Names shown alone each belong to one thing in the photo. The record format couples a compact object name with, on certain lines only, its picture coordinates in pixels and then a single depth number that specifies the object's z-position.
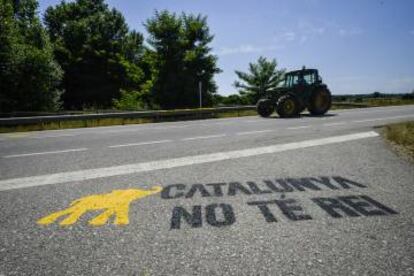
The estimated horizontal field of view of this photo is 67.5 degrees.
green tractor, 14.51
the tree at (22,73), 17.64
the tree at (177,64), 23.14
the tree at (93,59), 34.97
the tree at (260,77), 45.47
